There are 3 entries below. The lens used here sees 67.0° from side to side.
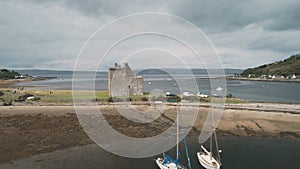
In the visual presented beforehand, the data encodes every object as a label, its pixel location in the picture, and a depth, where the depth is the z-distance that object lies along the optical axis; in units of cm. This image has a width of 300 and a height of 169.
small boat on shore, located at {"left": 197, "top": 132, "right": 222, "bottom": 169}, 1617
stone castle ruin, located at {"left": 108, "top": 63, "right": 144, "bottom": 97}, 4475
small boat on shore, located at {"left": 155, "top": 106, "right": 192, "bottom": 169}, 1570
